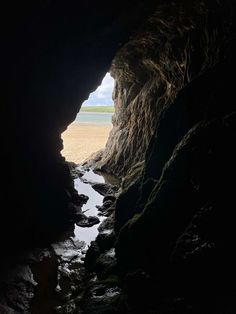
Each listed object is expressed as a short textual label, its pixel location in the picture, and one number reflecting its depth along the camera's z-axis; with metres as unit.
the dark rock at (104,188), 20.72
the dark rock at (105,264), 9.58
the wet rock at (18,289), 8.66
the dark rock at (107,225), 12.87
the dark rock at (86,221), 14.99
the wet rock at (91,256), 10.71
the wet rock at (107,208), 16.58
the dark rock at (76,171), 25.78
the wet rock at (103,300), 7.36
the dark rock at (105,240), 10.91
